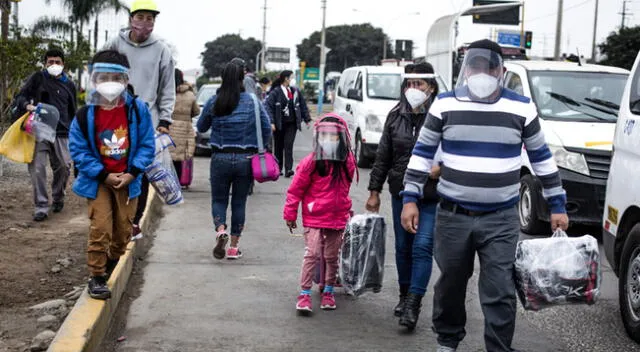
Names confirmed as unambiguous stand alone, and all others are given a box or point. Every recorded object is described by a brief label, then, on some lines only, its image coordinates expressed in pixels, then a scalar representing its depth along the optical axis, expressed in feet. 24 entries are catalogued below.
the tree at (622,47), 176.76
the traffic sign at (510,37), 204.13
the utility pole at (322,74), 169.77
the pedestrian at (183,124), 43.68
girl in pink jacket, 22.88
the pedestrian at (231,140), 27.86
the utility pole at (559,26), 126.85
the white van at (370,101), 56.34
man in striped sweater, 17.06
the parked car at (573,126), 33.04
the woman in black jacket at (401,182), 21.38
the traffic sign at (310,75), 284.47
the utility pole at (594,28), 194.70
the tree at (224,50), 463.83
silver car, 65.67
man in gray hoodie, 25.88
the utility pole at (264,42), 284.00
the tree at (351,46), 389.19
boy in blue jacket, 20.86
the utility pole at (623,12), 290.76
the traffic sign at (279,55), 286.46
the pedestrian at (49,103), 33.86
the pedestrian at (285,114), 51.52
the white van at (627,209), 21.20
